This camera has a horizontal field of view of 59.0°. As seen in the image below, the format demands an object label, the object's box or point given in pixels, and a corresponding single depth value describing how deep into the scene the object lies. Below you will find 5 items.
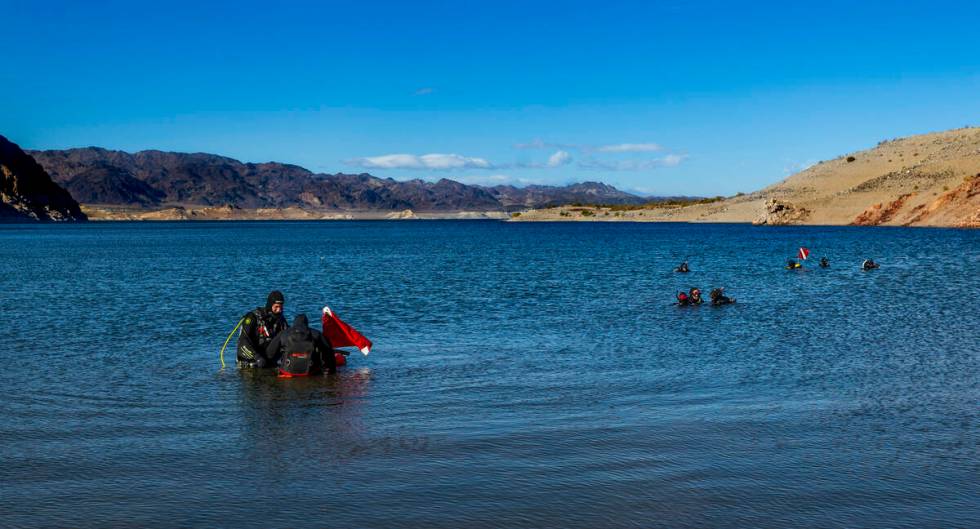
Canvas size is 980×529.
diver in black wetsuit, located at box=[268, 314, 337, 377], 16.83
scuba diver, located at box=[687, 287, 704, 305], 30.03
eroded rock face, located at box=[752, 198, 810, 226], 148.38
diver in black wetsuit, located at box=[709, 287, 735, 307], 30.53
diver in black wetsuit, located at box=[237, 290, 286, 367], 17.83
